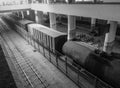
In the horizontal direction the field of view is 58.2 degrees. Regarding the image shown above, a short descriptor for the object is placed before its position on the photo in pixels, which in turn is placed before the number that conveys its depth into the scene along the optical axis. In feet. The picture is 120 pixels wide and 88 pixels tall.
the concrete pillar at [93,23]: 97.25
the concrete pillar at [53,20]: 89.61
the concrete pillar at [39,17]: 119.98
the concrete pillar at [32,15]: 148.87
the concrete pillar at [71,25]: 69.21
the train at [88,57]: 25.23
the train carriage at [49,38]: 47.44
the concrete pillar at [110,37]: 51.22
